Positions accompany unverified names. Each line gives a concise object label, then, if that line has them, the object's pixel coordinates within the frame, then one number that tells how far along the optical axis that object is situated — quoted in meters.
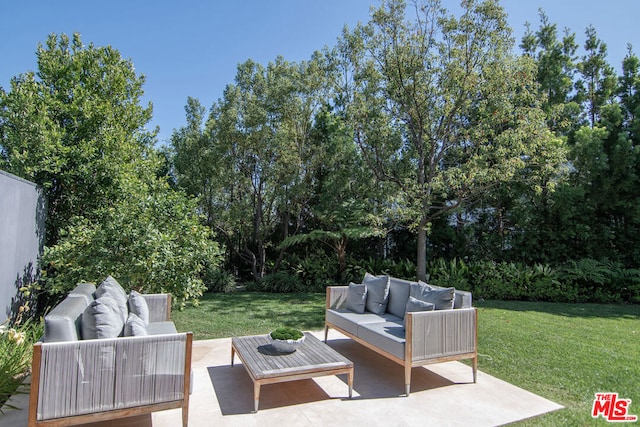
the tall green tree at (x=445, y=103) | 8.51
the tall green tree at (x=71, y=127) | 5.85
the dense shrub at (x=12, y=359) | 3.31
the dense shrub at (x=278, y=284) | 10.44
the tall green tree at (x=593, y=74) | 10.83
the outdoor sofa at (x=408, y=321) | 3.66
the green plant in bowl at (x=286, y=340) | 3.65
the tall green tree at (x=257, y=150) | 10.25
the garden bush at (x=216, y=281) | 10.33
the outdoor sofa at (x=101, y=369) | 2.43
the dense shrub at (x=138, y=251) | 5.41
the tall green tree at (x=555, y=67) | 10.37
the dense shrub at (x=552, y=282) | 9.05
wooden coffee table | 3.17
